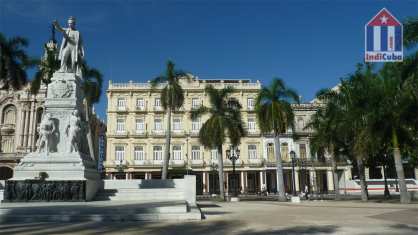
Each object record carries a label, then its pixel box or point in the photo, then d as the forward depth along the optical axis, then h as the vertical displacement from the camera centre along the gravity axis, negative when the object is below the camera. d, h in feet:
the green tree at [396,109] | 80.43 +12.52
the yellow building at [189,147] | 185.57 +12.21
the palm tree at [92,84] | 109.19 +25.32
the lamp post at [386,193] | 114.09 -6.86
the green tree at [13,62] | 99.56 +28.87
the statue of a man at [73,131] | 54.49 +5.99
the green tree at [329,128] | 104.38 +11.41
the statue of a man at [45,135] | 53.87 +5.43
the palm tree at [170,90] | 110.73 +23.53
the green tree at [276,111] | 104.12 +16.12
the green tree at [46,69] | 104.88 +28.56
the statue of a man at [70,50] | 60.80 +19.30
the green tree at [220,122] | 111.04 +14.24
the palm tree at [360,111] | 87.76 +14.10
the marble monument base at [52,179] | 48.78 -0.63
